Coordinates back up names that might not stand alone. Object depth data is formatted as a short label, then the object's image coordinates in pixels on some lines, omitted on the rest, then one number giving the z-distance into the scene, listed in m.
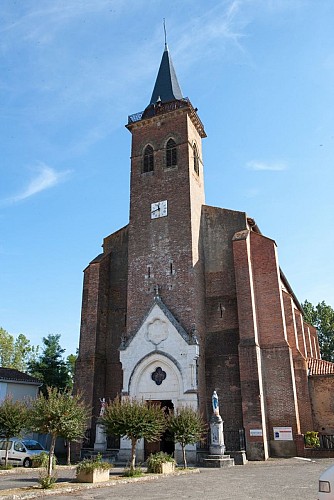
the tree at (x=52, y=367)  38.00
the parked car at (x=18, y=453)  21.16
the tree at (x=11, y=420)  19.08
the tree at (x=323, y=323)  52.28
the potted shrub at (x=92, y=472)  13.63
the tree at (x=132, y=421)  16.23
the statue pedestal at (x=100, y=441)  22.45
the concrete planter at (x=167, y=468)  15.92
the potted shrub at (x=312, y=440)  21.53
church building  22.55
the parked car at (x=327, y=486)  6.15
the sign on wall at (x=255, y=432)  20.89
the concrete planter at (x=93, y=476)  13.61
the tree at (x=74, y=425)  14.83
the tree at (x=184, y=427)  18.08
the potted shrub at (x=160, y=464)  15.92
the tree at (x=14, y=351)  50.41
